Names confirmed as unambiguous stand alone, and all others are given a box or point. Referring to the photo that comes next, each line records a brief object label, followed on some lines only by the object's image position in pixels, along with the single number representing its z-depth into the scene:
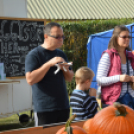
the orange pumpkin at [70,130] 2.33
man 4.59
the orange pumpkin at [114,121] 2.36
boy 5.20
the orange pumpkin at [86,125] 2.93
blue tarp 14.11
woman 5.00
